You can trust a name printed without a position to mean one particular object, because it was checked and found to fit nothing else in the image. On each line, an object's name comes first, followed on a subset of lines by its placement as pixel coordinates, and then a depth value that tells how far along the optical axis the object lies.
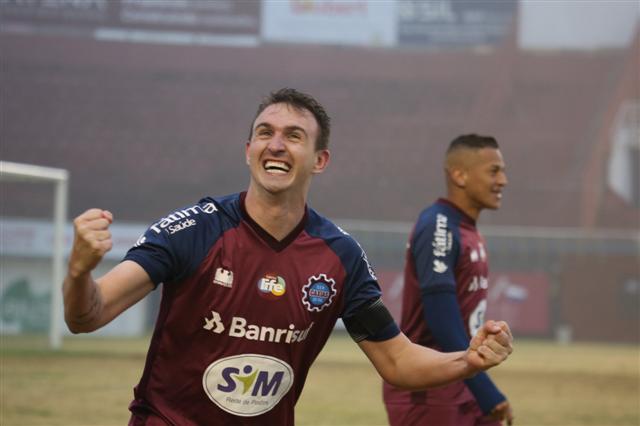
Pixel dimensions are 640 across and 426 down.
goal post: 38.91
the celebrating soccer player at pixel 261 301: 7.60
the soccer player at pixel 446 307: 10.69
